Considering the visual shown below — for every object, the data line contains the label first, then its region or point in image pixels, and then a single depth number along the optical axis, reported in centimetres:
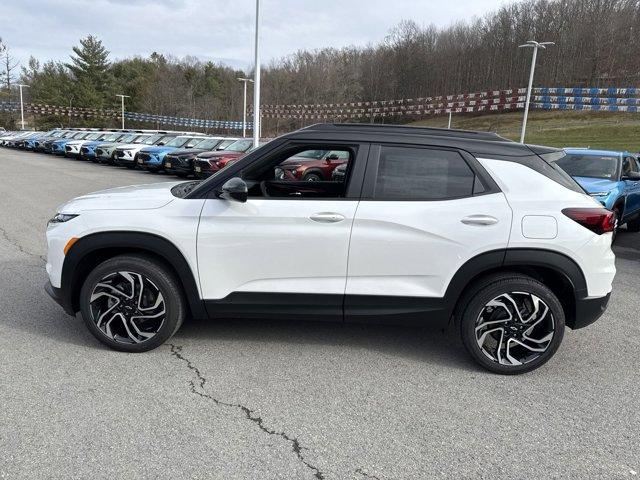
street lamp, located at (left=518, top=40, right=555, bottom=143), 2701
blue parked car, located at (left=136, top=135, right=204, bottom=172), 1886
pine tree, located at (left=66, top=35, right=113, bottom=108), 7275
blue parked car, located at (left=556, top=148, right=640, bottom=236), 812
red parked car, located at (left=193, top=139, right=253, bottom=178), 1587
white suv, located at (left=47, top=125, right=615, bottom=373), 346
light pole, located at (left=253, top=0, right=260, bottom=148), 1962
